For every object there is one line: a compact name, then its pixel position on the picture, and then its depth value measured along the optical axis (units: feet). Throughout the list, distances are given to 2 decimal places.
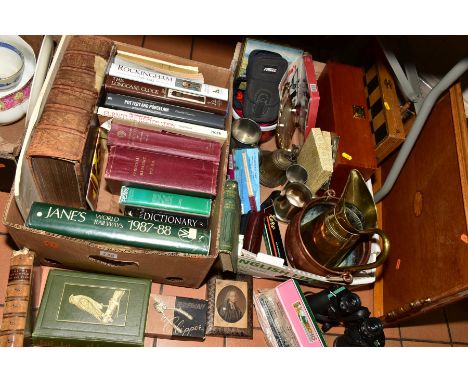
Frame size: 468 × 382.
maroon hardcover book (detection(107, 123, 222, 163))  3.53
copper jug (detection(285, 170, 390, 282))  3.51
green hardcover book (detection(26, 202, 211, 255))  3.00
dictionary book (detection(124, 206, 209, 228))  3.50
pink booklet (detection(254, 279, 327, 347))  3.56
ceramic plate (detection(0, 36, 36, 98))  3.74
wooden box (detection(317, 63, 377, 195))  4.00
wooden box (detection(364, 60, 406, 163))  4.11
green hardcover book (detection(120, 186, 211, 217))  3.44
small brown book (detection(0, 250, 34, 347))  2.93
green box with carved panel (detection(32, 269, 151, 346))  3.18
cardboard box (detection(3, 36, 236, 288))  2.96
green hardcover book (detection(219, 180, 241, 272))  3.35
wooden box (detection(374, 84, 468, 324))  3.33
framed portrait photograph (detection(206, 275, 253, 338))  3.74
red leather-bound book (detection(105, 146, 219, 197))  3.42
